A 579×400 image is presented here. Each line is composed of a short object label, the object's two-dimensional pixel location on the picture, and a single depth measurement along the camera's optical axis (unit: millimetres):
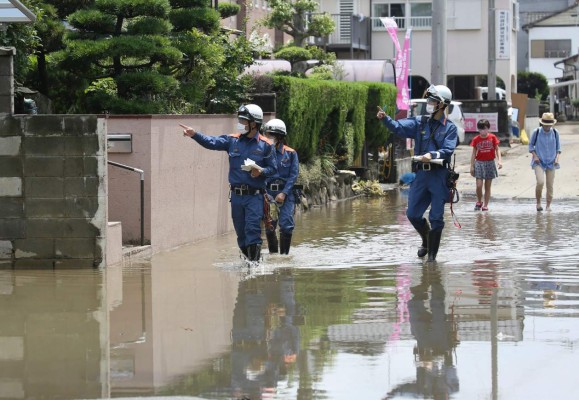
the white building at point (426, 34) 56312
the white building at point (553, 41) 83875
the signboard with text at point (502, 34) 50562
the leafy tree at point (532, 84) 77125
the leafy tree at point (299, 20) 35594
